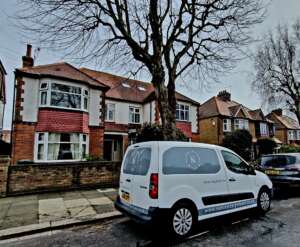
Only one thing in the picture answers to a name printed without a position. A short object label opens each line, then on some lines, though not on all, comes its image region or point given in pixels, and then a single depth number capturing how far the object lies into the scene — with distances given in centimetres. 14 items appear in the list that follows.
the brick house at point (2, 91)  1868
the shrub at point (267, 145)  2536
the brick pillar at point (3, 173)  747
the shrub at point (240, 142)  2050
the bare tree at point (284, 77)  2145
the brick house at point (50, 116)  1259
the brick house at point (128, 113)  1867
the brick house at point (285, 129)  3794
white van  415
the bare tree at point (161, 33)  891
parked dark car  804
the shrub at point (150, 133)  1159
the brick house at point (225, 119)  2669
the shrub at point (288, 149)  2542
